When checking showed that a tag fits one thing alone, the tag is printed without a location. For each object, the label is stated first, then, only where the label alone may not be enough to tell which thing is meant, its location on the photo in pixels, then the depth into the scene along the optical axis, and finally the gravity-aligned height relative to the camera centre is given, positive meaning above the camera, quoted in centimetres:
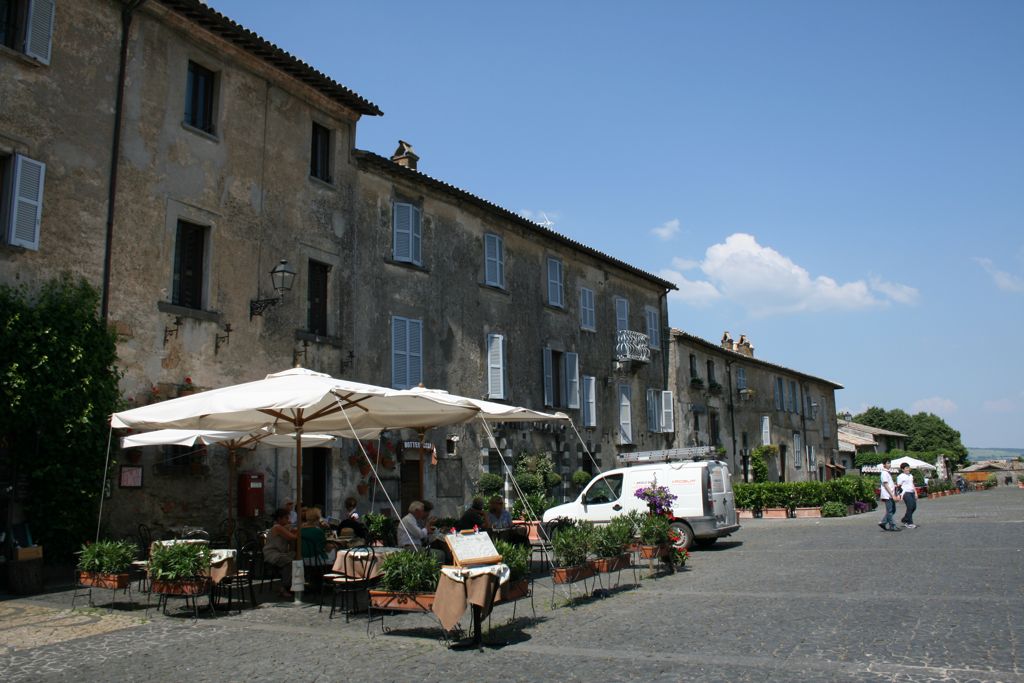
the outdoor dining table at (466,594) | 749 -101
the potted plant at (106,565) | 952 -89
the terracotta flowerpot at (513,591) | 846 -114
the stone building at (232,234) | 1264 +476
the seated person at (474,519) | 1165 -51
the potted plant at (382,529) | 1319 -74
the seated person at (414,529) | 1071 -60
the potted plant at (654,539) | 1263 -89
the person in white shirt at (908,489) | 1954 -28
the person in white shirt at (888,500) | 1909 -53
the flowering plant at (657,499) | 1380 -31
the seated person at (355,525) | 1253 -62
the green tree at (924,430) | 8375 +483
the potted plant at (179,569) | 905 -90
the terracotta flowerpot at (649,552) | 1262 -108
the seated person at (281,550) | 1056 -83
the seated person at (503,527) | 1249 -69
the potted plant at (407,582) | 802 -96
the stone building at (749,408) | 3359 +345
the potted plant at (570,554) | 997 -88
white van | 1633 -36
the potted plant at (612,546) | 1080 -86
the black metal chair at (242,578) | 972 -109
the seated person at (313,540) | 1059 -71
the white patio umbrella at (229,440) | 1220 +73
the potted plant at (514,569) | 863 -91
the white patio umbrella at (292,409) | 934 +96
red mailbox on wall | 1470 -19
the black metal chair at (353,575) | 918 -102
